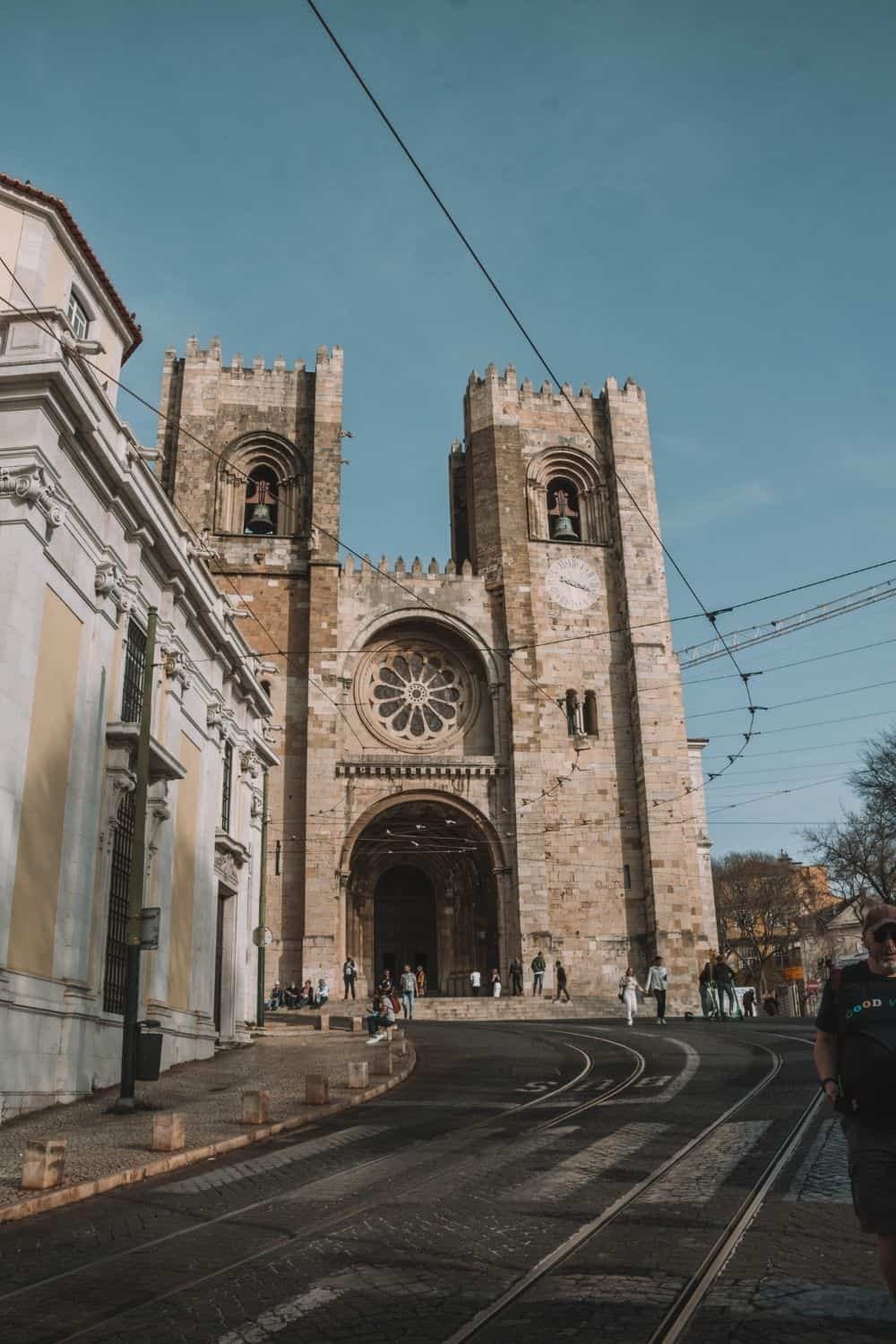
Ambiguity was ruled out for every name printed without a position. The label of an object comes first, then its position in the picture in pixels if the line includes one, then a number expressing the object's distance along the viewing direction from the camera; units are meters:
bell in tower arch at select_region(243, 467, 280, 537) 36.91
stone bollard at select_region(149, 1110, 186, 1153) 9.05
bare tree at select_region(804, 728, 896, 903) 31.00
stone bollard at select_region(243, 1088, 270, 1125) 10.75
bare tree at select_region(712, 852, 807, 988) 59.25
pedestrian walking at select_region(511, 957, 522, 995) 32.69
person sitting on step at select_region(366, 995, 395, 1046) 20.25
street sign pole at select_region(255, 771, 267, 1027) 24.66
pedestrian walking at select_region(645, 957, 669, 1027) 25.53
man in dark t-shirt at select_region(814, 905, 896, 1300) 3.75
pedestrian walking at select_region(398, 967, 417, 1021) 28.59
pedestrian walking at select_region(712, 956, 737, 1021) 25.98
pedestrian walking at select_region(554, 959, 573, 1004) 31.41
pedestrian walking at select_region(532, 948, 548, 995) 31.08
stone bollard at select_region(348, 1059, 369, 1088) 13.52
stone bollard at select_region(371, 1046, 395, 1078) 15.33
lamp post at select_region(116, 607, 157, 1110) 12.02
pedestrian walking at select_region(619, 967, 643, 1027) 25.50
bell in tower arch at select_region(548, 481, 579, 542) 38.97
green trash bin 12.55
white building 12.30
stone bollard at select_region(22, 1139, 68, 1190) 7.36
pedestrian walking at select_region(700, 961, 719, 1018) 27.25
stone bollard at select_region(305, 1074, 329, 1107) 12.20
